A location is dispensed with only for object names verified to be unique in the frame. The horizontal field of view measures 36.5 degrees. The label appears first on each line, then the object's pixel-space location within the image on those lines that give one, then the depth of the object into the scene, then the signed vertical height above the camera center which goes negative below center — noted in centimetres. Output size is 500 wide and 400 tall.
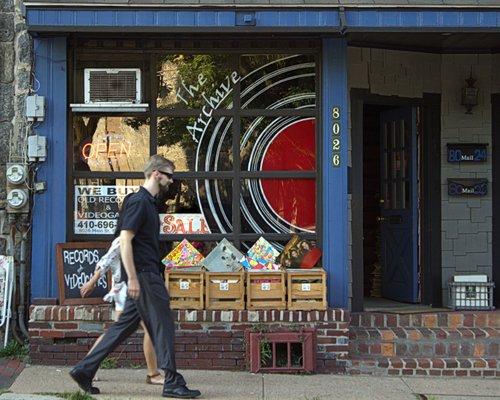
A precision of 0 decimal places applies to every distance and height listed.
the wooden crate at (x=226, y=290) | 723 -87
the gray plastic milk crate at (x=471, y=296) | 853 -109
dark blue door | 909 -6
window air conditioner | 755 +113
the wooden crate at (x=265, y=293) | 723 -89
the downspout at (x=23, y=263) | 761 -64
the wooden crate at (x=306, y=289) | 721 -85
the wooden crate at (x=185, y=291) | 722 -87
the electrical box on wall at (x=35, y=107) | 733 +89
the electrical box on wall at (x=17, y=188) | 746 +11
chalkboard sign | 730 -70
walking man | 593 -82
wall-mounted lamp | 888 +123
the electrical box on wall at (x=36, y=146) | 732 +51
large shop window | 767 +53
